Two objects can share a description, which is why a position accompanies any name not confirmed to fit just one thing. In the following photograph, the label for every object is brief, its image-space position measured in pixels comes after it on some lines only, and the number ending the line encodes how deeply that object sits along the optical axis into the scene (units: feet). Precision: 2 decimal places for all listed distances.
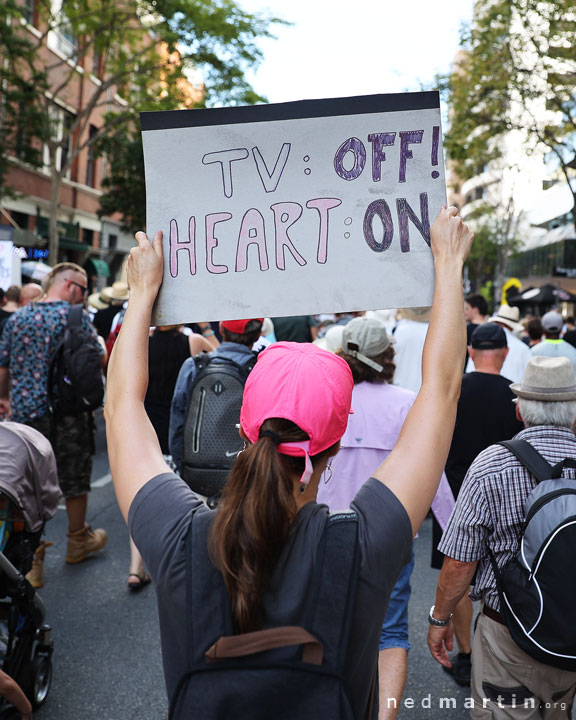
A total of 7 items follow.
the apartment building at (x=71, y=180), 69.54
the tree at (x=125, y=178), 81.25
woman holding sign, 4.32
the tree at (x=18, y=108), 58.59
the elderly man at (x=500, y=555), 8.52
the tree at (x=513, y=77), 46.88
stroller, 10.69
